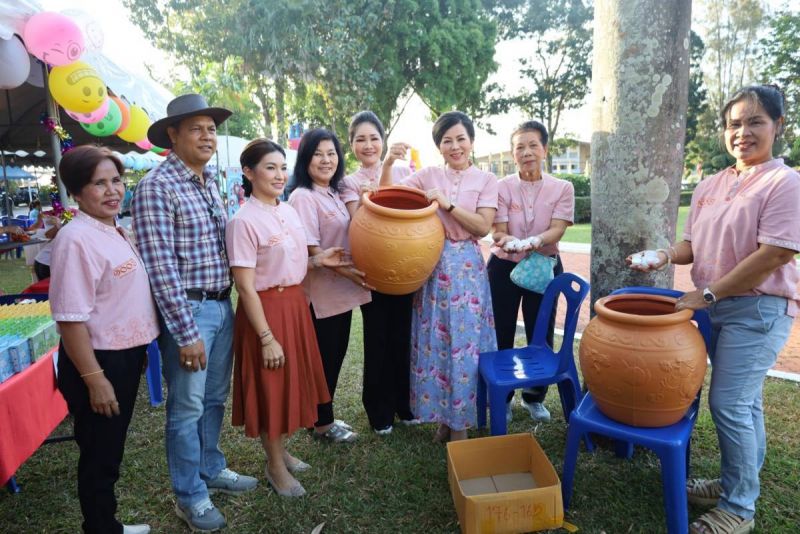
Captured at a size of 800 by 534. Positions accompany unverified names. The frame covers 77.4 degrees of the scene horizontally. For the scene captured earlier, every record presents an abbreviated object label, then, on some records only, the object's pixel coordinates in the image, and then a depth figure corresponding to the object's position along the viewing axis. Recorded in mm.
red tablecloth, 1997
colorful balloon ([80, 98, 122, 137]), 5602
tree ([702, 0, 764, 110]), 23391
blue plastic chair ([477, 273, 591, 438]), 2475
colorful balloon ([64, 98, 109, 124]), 4934
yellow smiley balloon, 4352
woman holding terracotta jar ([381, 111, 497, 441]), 2555
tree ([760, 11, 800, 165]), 18250
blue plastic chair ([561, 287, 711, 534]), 1841
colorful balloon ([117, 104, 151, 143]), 6312
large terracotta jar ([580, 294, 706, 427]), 1802
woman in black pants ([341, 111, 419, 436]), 2752
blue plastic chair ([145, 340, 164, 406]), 3504
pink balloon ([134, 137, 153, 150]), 7292
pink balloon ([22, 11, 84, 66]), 3770
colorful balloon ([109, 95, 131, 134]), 5888
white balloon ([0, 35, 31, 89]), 3627
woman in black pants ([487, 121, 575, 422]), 2787
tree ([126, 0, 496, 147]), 13023
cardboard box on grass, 1952
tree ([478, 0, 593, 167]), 18422
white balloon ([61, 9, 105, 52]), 4230
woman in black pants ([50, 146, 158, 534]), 1716
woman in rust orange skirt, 2152
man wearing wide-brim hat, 1898
